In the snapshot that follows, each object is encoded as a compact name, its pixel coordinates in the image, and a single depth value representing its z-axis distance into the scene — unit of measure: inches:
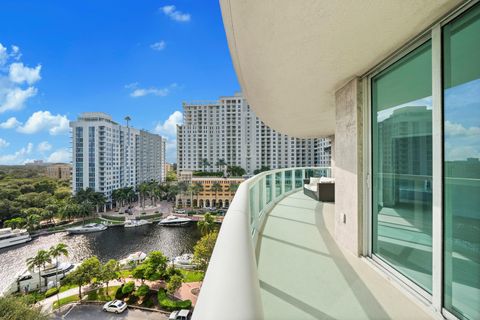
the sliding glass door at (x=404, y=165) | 77.9
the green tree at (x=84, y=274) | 745.0
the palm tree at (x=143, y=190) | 2042.0
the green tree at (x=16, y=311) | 497.0
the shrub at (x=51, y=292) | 795.8
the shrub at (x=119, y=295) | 753.1
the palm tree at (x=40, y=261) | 821.2
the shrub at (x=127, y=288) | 751.7
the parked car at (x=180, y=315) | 639.1
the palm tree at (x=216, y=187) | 1957.1
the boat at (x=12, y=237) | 1186.5
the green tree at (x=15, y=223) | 1365.7
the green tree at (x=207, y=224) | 1129.4
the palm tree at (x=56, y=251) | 864.5
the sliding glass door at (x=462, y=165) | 60.4
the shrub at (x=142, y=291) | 742.5
